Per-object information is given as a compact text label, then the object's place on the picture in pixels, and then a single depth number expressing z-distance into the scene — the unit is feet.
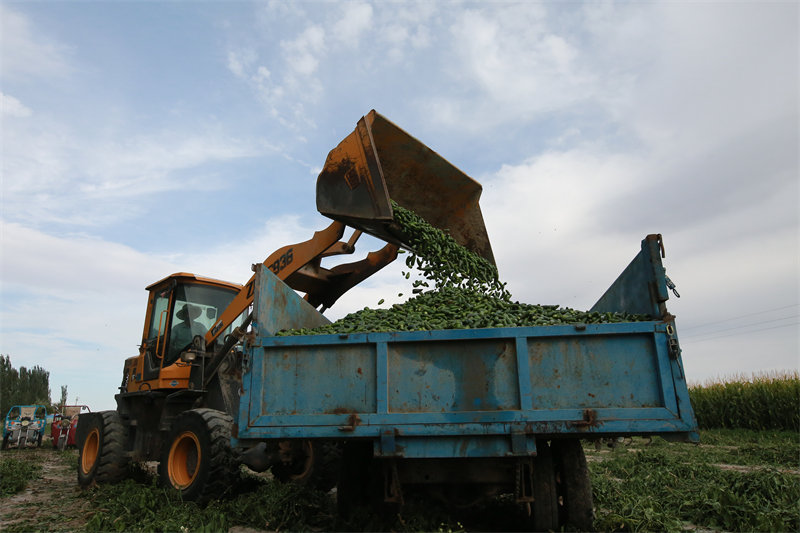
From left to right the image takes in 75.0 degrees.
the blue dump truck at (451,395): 12.28
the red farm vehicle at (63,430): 49.49
